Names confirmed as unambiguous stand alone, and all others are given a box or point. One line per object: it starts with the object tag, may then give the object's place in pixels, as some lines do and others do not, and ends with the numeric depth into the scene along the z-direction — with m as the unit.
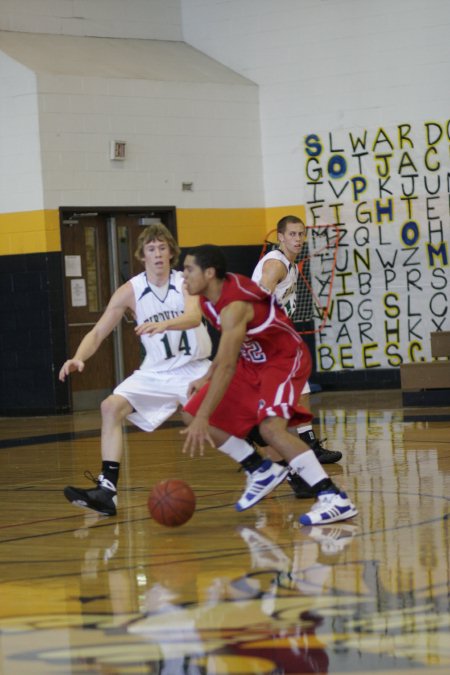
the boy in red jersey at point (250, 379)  10.01
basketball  10.25
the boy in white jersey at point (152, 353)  11.59
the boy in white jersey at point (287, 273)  13.42
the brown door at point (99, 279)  24.52
